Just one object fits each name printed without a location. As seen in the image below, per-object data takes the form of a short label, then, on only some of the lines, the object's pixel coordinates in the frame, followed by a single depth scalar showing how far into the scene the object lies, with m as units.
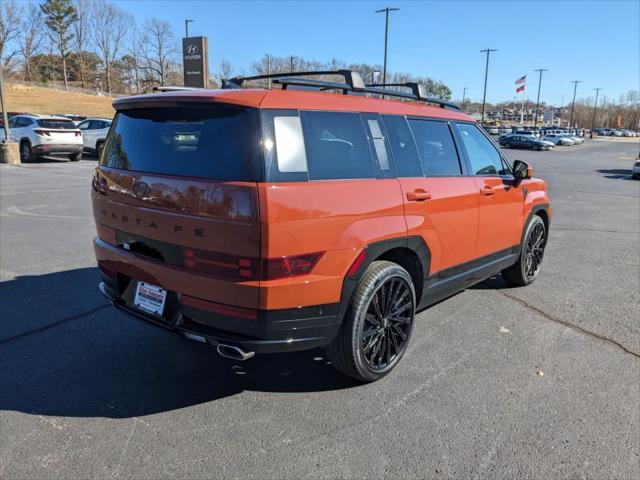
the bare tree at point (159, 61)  86.50
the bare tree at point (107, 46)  94.00
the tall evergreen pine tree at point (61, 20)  86.94
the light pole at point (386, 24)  37.38
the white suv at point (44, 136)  17.90
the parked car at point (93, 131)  20.97
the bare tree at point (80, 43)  90.75
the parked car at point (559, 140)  56.41
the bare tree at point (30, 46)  84.50
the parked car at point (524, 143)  45.39
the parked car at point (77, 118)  26.45
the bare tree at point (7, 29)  76.38
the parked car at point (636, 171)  19.61
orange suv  2.63
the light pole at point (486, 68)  59.91
